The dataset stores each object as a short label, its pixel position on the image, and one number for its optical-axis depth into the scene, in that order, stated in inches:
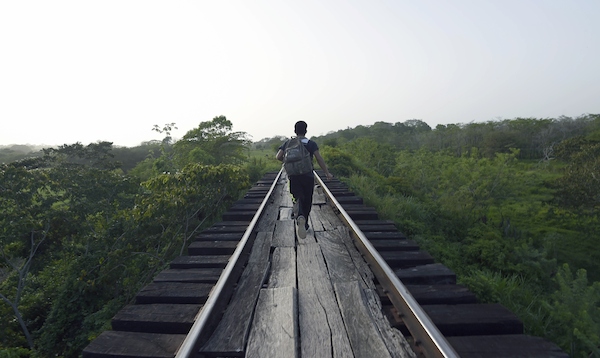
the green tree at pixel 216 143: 751.1
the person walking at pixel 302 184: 178.9
